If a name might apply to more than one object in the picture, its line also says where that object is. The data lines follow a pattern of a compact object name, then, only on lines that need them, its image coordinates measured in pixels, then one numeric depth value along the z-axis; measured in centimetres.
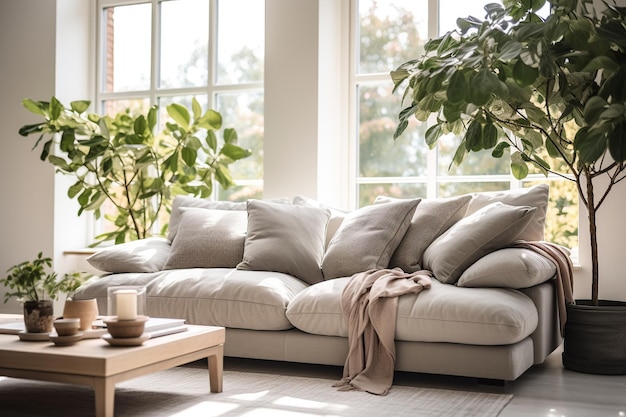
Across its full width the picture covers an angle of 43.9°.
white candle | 294
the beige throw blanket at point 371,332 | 356
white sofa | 350
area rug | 306
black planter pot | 382
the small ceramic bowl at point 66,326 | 295
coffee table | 274
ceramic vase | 311
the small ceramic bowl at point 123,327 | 291
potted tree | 338
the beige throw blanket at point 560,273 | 399
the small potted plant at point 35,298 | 303
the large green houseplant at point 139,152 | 554
